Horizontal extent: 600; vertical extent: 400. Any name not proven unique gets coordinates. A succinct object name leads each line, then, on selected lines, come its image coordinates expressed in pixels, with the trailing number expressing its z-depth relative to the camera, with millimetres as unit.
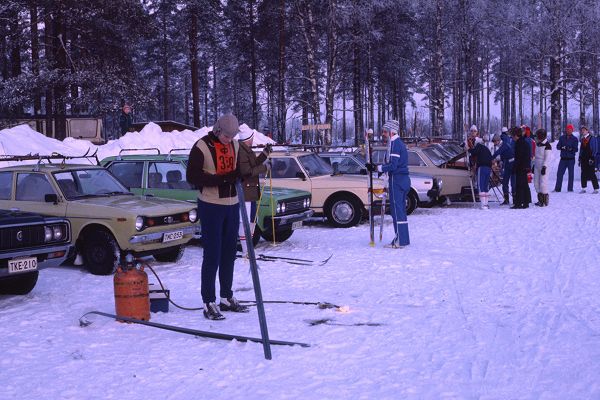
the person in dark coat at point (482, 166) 16625
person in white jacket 17688
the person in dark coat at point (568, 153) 20516
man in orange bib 6668
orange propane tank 6793
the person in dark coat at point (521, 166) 17094
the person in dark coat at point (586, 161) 21670
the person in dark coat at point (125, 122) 23159
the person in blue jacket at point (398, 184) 11461
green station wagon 11703
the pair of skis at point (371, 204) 11613
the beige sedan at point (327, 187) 14367
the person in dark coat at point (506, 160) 17984
